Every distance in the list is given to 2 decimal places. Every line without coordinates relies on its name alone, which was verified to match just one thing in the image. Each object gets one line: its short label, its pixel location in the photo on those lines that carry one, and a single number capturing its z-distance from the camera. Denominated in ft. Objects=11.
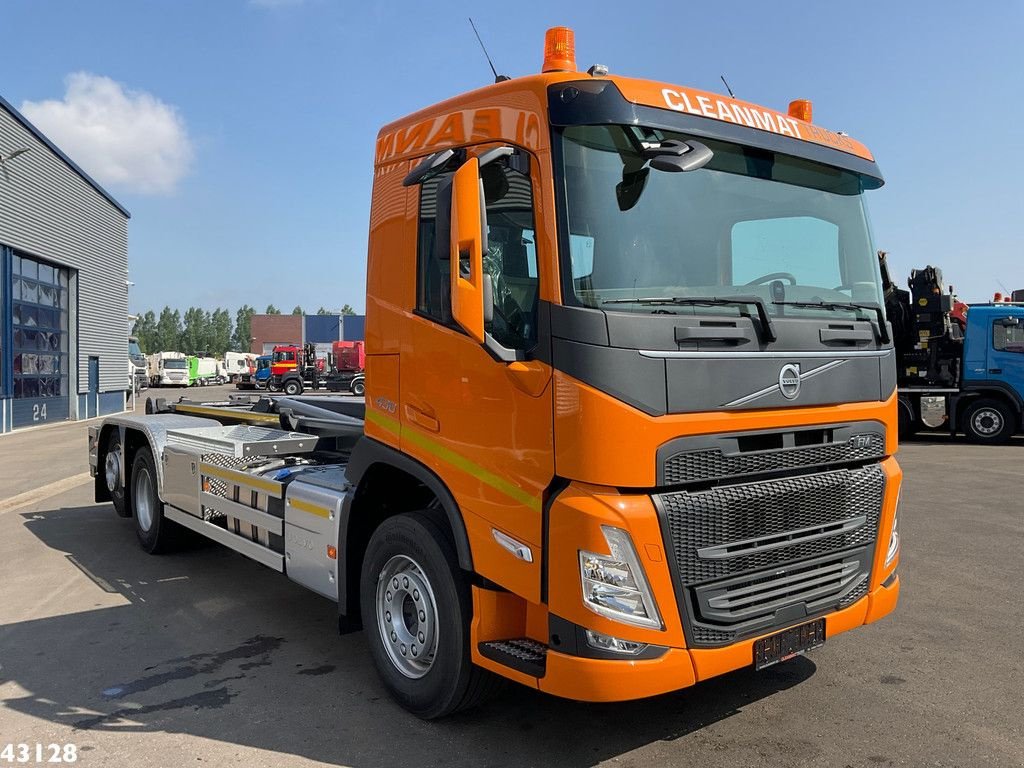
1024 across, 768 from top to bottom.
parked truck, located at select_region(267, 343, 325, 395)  133.49
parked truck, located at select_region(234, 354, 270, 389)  160.66
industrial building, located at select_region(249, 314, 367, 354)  248.73
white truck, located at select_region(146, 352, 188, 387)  188.14
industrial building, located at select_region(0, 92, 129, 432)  68.59
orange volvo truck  9.56
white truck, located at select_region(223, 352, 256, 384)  225.84
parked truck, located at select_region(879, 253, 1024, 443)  50.14
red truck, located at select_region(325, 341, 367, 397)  127.75
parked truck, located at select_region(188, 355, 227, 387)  203.00
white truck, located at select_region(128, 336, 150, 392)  138.62
